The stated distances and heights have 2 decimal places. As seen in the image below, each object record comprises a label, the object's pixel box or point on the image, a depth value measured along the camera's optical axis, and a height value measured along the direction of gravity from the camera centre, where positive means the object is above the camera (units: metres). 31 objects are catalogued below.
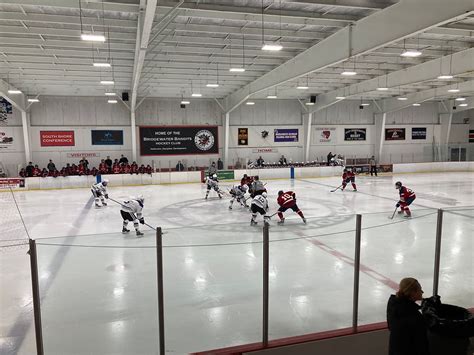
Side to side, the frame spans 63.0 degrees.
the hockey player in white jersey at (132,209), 9.37 -1.60
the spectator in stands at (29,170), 22.72 -1.47
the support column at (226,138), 28.28 +0.50
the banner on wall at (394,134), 33.50 +0.92
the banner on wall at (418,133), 34.16 +1.02
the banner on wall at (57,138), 25.81 +0.47
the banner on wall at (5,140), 24.95 +0.33
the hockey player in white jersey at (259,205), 10.36 -1.63
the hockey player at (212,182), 16.34 -1.57
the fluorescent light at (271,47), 10.55 +2.67
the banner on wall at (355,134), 32.53 +0.90
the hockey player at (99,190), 14.65 -1.71
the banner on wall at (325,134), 31.83 +0.88
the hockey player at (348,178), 18.56 -1.59
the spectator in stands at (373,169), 27.30 -1.72
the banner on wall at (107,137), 26.80 +0.56
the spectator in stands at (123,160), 25.85 -1.01
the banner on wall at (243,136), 29.91 +0.68
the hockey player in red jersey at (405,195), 11.45 -1.53
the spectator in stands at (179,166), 27.38 -1.54
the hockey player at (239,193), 13.82 -1.72
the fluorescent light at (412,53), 11.45 +2.71
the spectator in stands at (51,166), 24.28 -1.31
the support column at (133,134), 25.88 +0.74
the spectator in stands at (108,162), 25.66 -1.13
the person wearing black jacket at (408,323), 2.94 -1.37
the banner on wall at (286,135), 30.70 +0.78
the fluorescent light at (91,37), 9.25 +2.59
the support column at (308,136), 30.25 +0.69
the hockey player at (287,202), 10.86 -1.61
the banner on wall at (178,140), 27.83 +0.36
